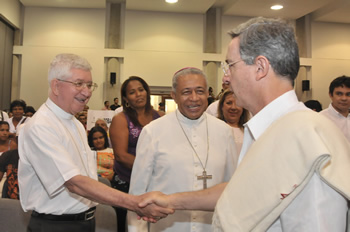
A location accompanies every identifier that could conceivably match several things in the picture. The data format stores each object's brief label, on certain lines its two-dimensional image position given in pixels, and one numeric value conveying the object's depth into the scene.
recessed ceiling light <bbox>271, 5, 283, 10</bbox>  11.33
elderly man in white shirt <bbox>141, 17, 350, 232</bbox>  1.02
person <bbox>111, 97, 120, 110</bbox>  11.02
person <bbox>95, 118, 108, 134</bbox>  7.11
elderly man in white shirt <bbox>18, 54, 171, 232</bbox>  1.98
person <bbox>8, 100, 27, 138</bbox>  7.23
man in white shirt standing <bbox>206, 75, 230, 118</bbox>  4.90
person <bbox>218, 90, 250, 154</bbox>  3.49
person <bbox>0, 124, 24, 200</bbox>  3.57
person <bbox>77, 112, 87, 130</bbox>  7.96
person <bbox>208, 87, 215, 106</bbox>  6.72
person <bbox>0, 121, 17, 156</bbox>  5.61
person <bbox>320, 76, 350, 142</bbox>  4.76
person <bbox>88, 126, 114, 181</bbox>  5.17
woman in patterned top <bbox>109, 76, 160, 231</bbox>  3.18
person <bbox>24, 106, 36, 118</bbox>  8.60
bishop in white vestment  2.36
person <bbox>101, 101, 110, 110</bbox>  11.75
